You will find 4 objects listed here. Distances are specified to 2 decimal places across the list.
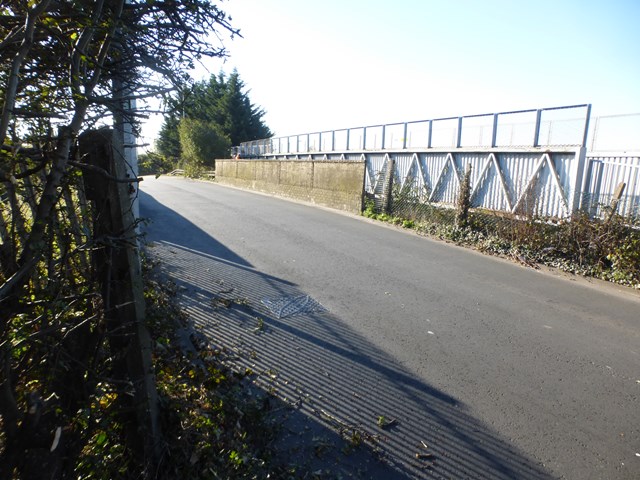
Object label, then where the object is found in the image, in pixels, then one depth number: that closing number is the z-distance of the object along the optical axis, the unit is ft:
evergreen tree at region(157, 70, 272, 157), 175.22
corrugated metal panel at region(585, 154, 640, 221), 28.37
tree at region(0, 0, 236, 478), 5.68
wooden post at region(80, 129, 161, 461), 6.75
